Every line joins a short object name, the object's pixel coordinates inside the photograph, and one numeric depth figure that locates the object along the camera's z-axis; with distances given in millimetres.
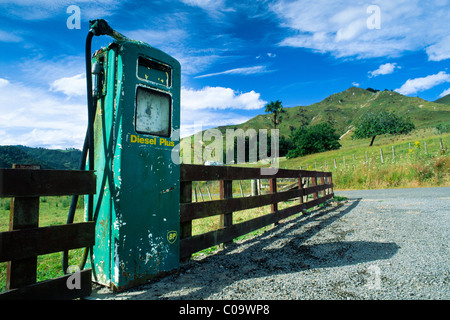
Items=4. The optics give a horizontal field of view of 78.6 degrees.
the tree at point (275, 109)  60188
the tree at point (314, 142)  66000
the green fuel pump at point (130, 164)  2584
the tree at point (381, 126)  56438
